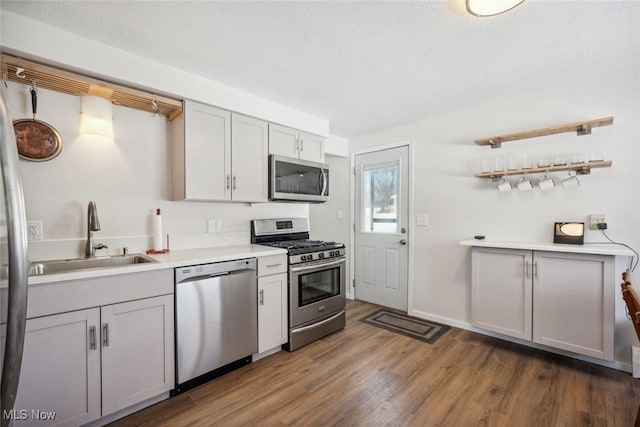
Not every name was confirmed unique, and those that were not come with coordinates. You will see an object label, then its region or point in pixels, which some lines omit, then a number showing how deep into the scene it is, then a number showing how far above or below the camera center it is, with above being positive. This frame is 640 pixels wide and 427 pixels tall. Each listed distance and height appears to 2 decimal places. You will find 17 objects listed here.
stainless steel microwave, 2.81 +0.33
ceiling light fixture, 1.47 +1.09
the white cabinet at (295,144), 2.87 +0.74
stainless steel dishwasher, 1.93 -0.79
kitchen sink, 1.84 -0.36
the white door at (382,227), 3.54 -0.20
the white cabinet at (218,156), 2.31 +0.49
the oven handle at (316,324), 2.58 -1.09
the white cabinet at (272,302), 2.37 -0.78
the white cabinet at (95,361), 1.43 -0.84
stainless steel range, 2.58 -0.68
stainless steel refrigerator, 0.64 -0.10
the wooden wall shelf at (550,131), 2.23 +0.69
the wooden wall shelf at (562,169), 2.20 +0.36
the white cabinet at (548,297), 2.11 -0.72
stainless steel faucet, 2.00 -0.09
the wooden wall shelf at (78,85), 1.70 +0.86
